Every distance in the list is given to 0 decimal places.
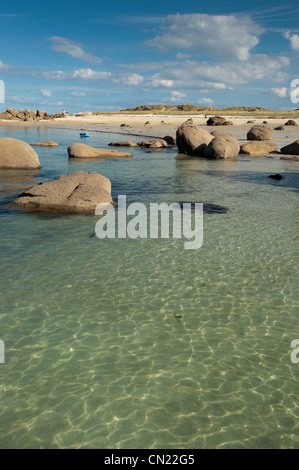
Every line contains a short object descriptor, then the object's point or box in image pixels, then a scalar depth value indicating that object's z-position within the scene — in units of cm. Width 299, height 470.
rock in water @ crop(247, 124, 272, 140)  3784
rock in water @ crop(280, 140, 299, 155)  2920
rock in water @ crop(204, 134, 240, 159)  2764
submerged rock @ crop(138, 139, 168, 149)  3525
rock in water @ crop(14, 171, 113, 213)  1308
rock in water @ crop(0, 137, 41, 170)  2152
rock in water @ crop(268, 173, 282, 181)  1977
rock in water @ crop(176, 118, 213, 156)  2997
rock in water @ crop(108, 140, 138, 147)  3612
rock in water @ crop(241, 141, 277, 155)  3027
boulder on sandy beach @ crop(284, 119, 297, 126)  5714
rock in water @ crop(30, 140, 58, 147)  3581
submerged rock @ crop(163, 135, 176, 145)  3897
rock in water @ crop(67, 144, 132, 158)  2739
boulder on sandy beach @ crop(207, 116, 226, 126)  5797
